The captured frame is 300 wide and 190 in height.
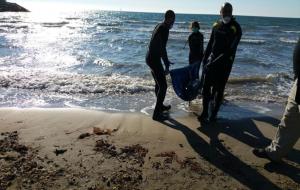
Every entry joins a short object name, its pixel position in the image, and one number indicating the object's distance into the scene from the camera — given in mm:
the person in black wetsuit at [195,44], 5091
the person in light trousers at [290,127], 2757
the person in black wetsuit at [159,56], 4119
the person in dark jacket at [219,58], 3800
